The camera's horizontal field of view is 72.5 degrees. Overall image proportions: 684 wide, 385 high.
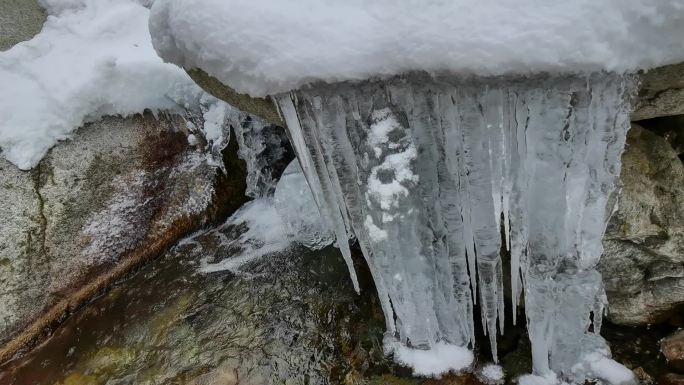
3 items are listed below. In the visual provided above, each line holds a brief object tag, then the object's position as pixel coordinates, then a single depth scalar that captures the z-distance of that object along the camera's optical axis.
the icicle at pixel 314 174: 2.00
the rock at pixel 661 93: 1.64
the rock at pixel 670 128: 2.56
